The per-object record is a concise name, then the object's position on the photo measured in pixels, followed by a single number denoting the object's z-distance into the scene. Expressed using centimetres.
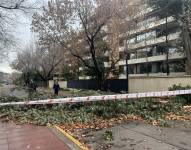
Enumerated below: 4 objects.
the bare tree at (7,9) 1013
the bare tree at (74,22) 1383
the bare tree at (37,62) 2866
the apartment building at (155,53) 1950
